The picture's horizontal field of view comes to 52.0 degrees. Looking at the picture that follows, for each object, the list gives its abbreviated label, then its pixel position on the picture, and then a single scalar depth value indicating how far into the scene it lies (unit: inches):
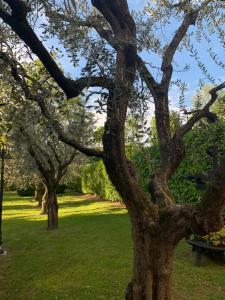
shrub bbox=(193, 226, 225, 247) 242.0
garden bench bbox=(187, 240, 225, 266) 236.1
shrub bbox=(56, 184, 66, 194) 1049.9
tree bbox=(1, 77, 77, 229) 116.9
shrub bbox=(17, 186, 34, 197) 1007.1
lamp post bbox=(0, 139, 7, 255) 302.5
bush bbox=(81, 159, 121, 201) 728.9
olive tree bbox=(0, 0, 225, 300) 109.3
